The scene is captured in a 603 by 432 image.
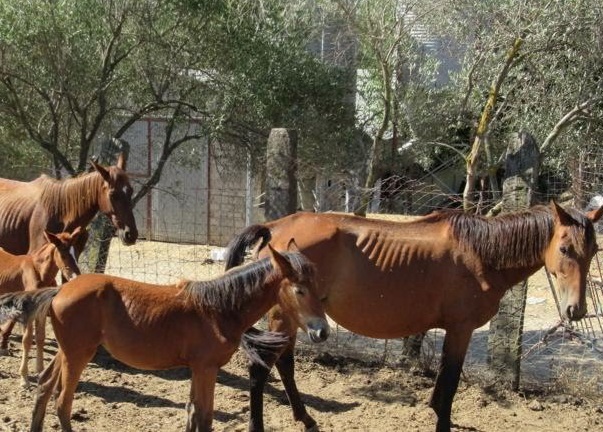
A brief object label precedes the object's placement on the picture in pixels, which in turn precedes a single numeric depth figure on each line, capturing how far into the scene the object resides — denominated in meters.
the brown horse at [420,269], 5.13
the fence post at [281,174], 6.58
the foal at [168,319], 4.38
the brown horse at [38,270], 5.80
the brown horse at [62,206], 6.17
